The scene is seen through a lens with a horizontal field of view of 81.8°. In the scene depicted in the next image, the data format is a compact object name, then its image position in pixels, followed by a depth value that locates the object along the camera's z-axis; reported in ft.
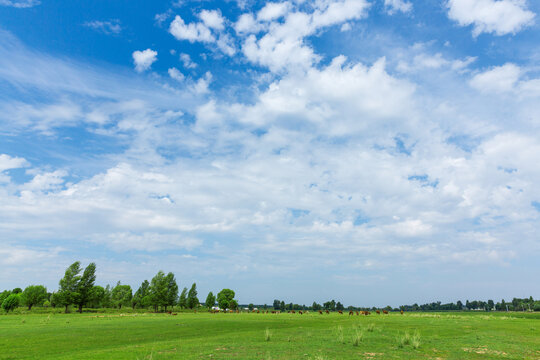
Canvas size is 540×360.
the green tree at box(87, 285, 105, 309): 347.85
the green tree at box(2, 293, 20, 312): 283.79
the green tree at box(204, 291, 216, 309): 469.16
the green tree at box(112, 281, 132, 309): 429.38
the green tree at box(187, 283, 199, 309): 413.18
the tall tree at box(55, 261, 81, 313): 276.21
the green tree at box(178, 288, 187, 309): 410.93
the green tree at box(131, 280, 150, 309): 401.41
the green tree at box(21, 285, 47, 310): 326.24
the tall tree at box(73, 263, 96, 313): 280.10
